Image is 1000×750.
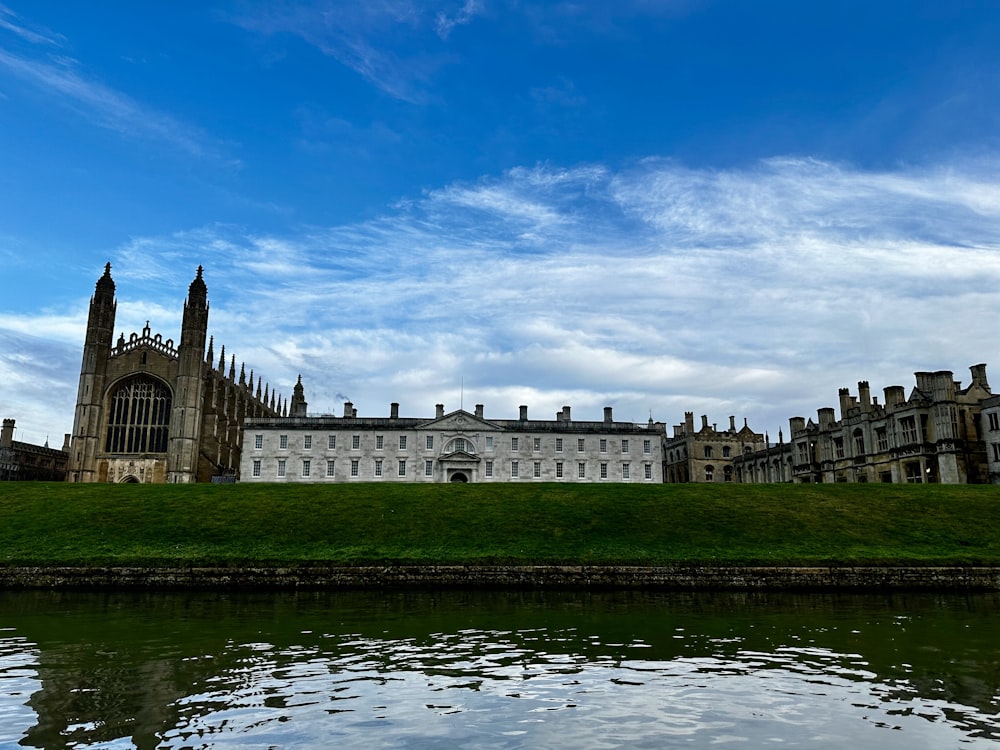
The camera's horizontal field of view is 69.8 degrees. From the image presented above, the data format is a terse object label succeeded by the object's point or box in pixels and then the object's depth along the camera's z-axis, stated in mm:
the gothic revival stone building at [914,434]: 59875
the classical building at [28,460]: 84500
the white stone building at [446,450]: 79688
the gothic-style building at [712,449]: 101312
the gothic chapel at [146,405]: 78375
